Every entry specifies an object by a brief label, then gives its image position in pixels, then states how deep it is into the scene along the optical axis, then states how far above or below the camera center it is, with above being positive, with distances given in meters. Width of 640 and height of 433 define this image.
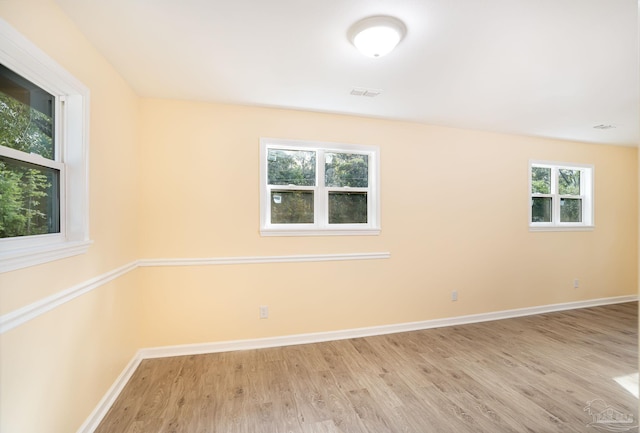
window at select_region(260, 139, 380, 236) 2.89 +0.31
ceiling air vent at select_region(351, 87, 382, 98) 2.40 +1.16
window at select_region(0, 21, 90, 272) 1.20 +0.31
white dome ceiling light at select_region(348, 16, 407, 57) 1.53 +1.11
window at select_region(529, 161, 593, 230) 3.89 +0.31
